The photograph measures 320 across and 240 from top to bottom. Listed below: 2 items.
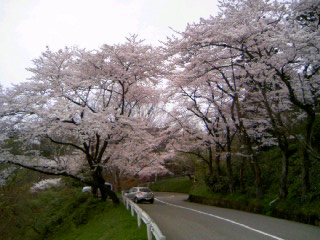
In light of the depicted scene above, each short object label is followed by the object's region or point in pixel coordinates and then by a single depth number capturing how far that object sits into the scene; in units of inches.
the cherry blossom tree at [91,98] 600.4
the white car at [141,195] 924.6
